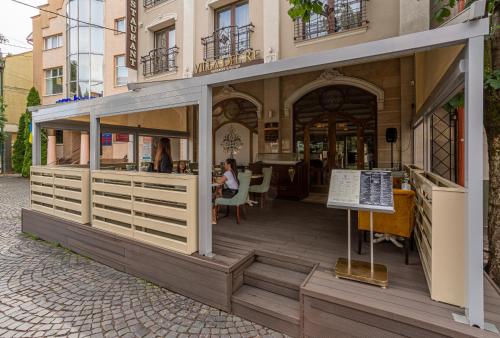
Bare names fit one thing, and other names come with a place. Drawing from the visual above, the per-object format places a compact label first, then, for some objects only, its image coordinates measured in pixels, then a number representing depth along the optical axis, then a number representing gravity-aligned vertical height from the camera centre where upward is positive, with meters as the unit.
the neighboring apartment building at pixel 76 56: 14.52 +6.57
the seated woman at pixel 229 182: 5.11 -0.28
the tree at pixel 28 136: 16.77 +1.95
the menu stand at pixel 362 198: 2.63 -0.32
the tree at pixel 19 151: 18.40 +1.08
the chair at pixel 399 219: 3.17 -0.63
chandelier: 9.34 +0.84
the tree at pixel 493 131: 2.74 +0.36
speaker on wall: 6.43 +0.73
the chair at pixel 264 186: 6.10 -0.44
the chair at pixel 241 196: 4.86 -0.52
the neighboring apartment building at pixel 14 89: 20.48 +5.96
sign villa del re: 7.77 +3.12
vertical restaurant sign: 10.26 +4.99
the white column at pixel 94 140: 4.54 +0.45
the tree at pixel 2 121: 16.48 +2.78
